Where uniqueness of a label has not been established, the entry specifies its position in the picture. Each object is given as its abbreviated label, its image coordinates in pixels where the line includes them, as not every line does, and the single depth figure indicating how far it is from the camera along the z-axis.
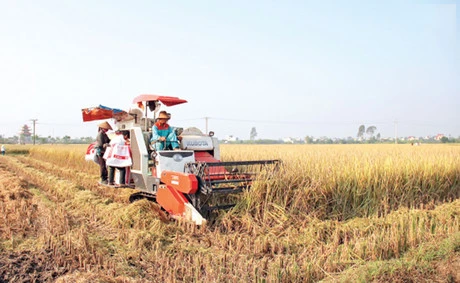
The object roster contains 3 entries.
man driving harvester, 6.96
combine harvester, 5.66
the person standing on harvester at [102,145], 8.52
